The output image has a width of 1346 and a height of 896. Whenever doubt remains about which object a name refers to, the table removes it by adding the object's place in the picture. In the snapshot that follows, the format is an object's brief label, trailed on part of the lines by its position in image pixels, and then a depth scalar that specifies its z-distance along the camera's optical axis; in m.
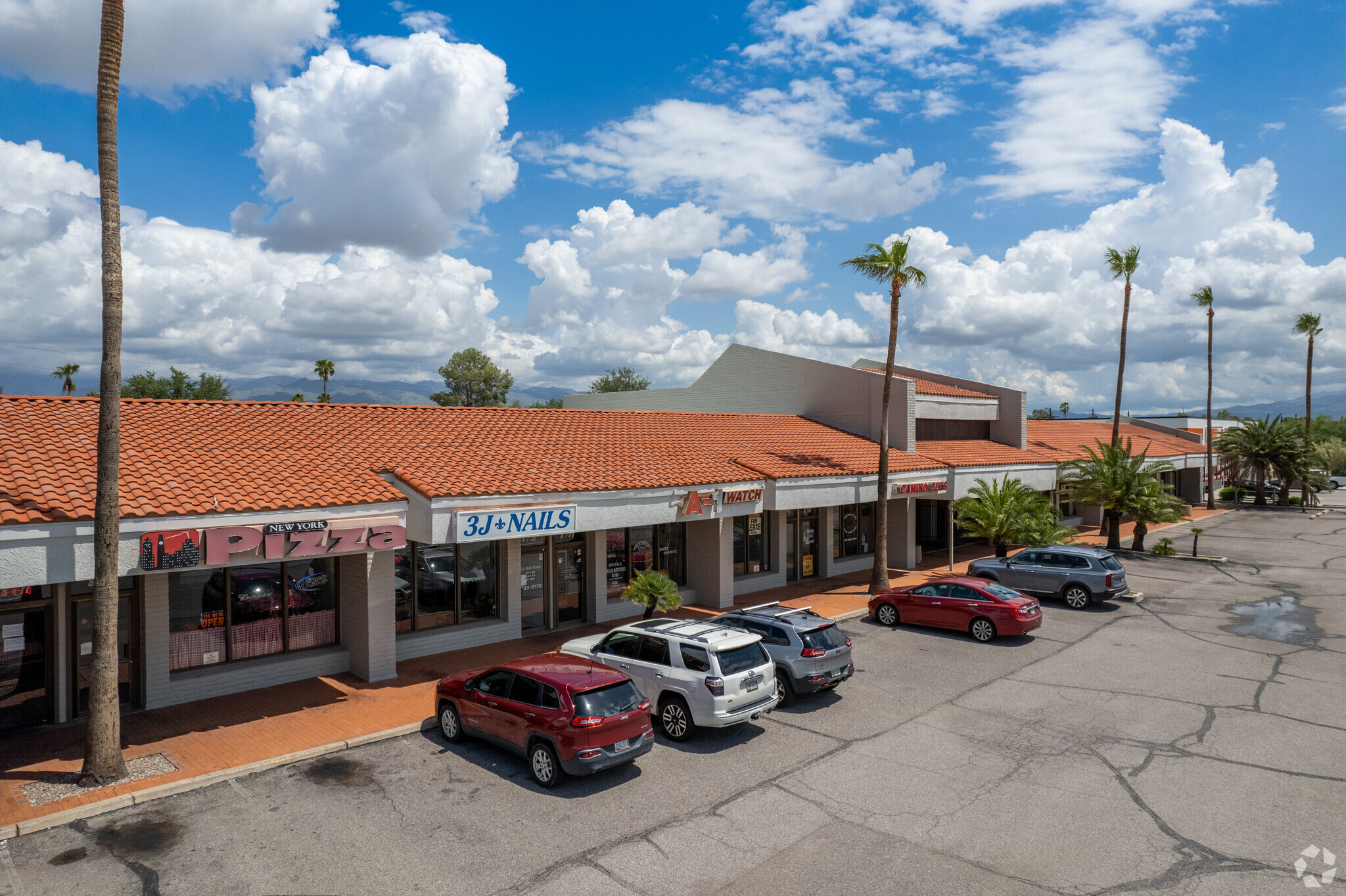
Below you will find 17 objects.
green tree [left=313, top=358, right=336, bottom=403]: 78.38
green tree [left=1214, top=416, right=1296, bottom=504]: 51.16
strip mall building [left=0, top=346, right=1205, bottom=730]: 12.78
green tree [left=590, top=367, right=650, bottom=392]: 101.06
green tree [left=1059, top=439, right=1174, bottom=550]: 31.25
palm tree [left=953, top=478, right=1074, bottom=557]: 27.17
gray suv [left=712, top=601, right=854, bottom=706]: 14.11
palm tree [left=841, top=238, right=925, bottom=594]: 22.89
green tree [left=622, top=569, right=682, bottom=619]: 18.02
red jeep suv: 10.42
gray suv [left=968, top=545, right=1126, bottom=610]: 22.47
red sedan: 18.62
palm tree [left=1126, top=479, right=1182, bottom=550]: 31.05
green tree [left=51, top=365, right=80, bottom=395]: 69.69
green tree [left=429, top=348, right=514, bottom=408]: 84.24
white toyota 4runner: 12.28
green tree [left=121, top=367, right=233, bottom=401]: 62.72
